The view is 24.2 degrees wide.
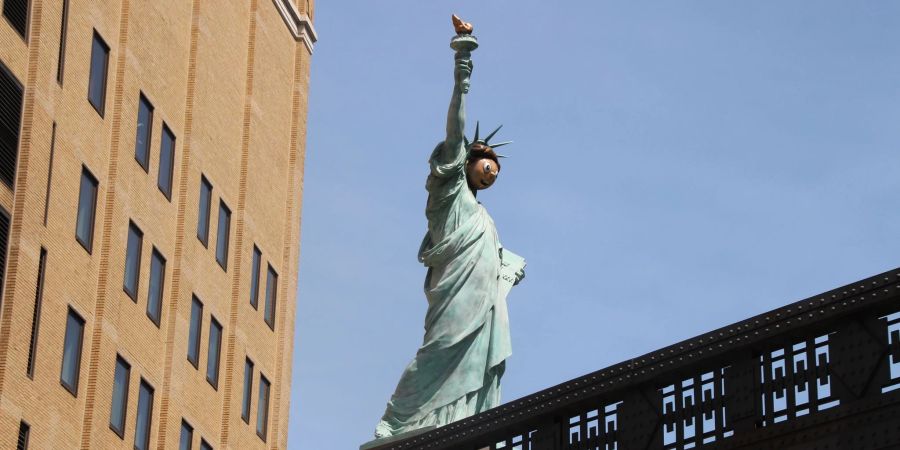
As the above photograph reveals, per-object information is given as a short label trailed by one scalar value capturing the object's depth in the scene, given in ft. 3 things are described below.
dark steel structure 55.47
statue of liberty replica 102.42
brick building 120.16
